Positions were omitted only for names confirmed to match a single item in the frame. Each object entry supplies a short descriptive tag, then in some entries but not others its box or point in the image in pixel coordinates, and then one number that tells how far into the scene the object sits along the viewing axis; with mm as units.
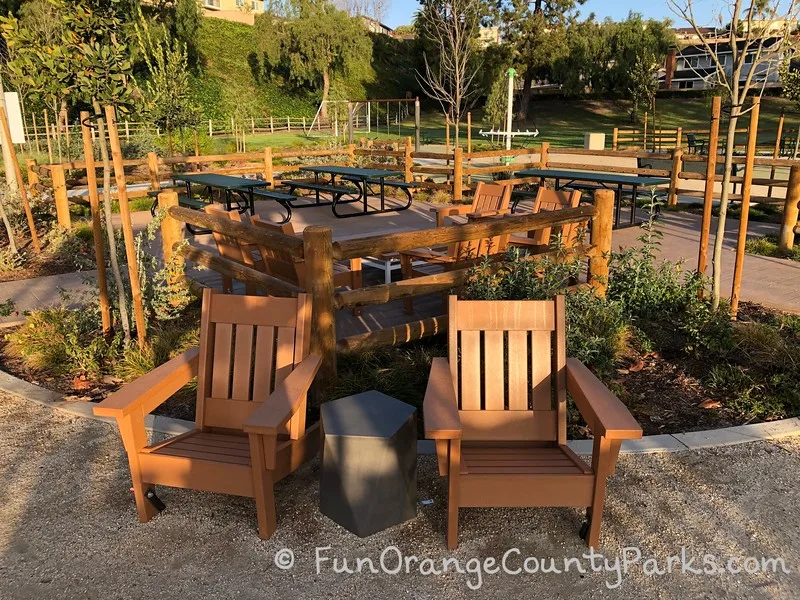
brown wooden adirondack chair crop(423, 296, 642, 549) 2975
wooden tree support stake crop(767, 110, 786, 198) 13800
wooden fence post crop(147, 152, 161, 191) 11312
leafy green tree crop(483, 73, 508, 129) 23312
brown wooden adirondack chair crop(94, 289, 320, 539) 2861
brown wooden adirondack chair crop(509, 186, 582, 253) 5996
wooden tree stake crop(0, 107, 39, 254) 8734
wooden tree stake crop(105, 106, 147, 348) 4453
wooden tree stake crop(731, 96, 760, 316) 4926
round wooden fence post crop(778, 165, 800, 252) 8203
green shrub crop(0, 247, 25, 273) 7797
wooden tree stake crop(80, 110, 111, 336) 4766
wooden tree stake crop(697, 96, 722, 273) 5145
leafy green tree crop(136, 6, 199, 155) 15133
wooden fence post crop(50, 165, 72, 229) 9844
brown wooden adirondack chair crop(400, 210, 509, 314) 5562
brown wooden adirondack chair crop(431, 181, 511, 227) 7320
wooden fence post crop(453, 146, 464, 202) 11648
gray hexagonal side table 2854
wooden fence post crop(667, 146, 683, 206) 11422
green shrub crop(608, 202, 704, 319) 5215
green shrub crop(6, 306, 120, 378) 4734
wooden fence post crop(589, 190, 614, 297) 5340
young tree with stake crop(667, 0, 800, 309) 4824
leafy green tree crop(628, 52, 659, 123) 28422
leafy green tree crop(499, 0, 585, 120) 40781
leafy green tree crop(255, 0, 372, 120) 40688
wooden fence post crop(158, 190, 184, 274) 5523
